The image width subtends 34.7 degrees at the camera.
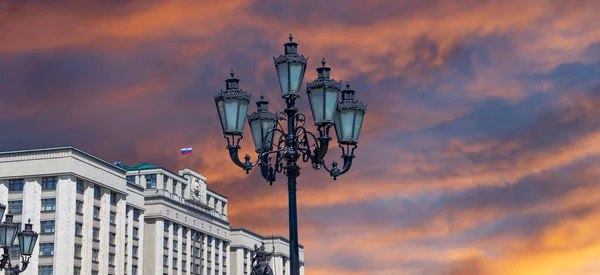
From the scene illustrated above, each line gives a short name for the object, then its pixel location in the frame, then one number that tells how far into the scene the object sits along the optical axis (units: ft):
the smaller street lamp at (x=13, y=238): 91.35
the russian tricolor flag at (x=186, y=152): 437.87
